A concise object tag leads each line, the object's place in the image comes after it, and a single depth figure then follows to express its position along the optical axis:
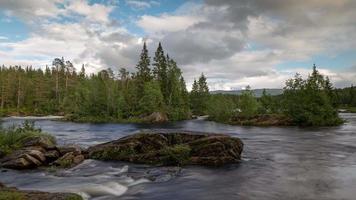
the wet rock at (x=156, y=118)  83.80
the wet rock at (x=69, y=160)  24.19
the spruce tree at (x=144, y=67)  101.62
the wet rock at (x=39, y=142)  26.31
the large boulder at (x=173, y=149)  25.11
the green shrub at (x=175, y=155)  24.89
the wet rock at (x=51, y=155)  25.05
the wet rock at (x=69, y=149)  26.62
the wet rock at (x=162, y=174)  20.75
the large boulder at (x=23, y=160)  23.12
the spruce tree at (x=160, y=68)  104.50
